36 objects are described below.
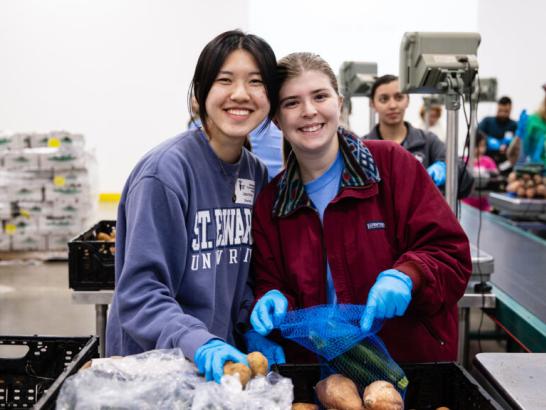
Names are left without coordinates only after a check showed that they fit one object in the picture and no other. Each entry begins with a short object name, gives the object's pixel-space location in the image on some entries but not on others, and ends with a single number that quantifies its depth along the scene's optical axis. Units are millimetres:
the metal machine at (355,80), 4289
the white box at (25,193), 6000
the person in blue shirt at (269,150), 2842
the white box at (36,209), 6059
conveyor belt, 2717
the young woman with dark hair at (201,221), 1357
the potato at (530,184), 4730
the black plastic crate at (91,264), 2592
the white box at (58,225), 6070
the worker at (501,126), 7777
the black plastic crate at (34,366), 1274
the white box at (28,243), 6129
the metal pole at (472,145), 6131
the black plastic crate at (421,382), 1271
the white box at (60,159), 5949
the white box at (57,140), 5969
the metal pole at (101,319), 2678
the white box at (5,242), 6117
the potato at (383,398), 1182
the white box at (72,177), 6000
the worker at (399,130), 3594
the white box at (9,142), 6000
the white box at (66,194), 6016
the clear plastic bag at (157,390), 1001
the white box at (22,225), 6082
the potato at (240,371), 1098
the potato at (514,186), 4809
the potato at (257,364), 1149
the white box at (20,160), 5949
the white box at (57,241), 6121
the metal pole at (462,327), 2604
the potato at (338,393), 1215
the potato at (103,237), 2846
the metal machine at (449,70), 2551
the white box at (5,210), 6016
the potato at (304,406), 1201
